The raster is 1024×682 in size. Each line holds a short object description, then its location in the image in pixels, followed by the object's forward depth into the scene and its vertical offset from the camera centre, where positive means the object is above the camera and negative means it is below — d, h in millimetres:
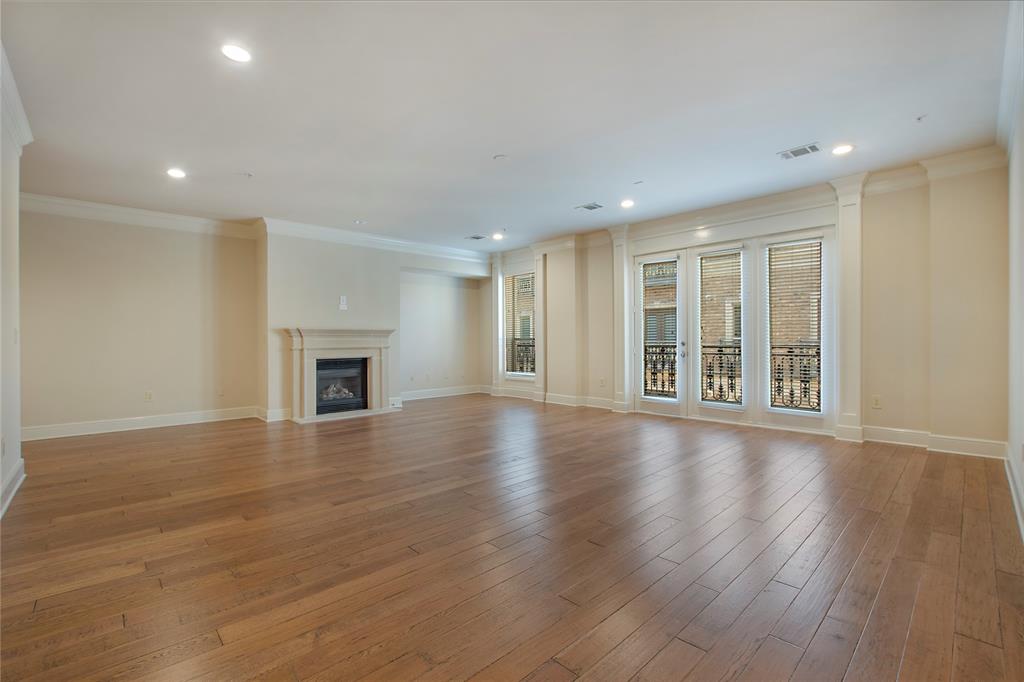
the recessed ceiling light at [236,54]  2656 +1622
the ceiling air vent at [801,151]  4109 +1643
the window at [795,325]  5367 +141
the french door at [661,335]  6547 +34
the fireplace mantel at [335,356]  6559 -267
